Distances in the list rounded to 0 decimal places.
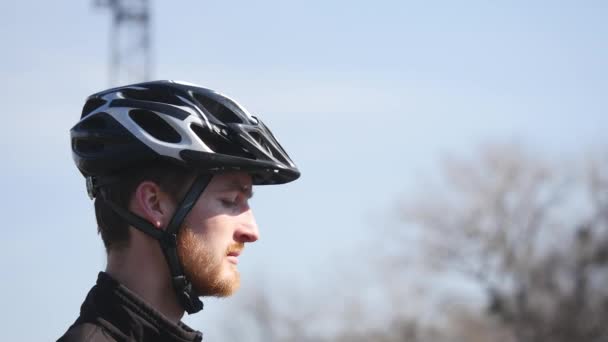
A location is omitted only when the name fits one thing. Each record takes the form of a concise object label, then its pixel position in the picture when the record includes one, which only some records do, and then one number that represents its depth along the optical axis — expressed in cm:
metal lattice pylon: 4200
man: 491
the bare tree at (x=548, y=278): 4794
